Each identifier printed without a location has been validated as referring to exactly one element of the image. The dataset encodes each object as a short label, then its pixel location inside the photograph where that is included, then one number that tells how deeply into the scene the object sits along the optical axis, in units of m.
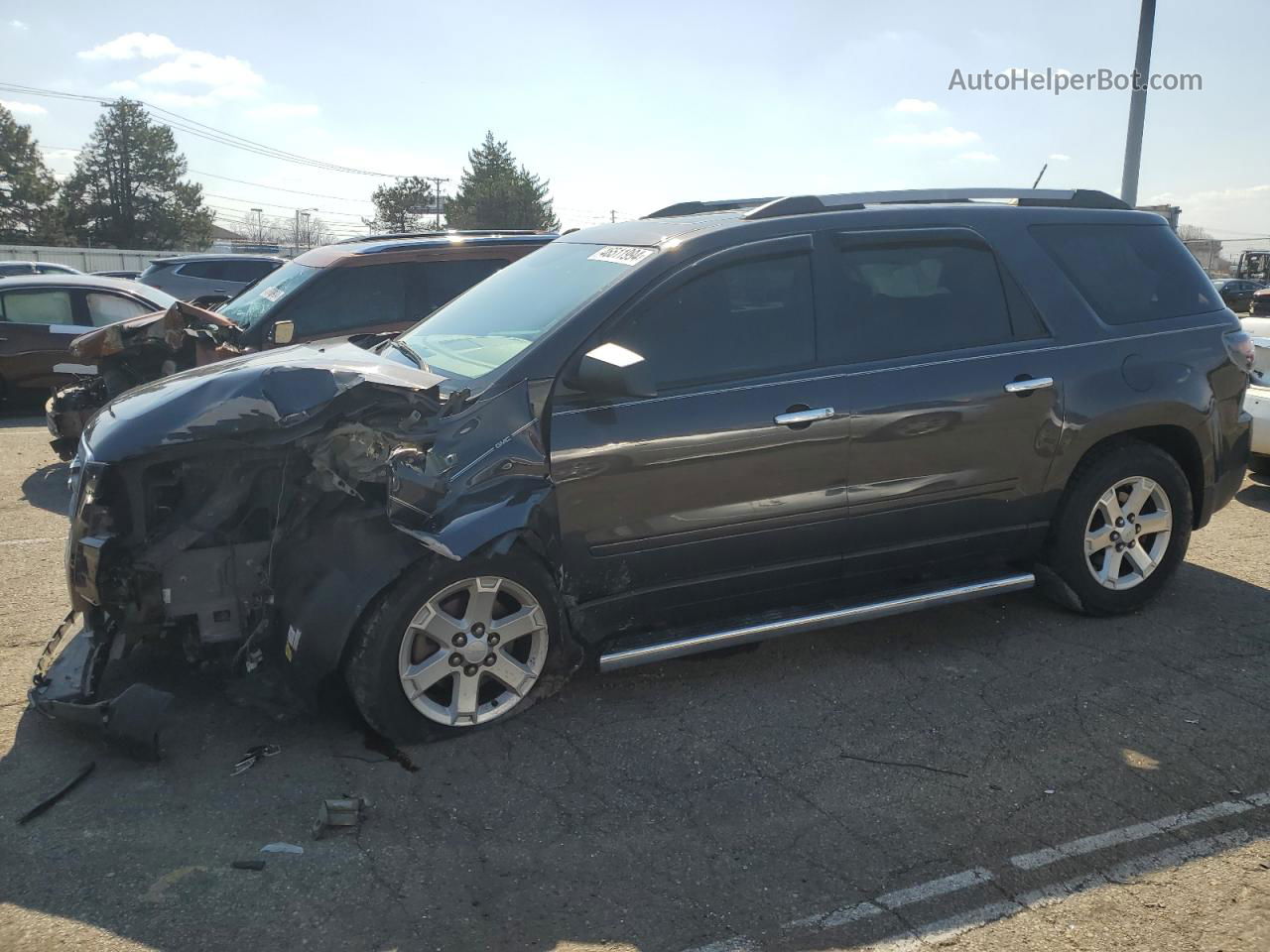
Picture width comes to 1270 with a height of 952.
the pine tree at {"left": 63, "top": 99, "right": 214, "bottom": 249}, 61.41
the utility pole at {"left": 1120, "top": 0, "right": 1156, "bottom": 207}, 12.98
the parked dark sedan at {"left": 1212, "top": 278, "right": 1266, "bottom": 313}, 31.62
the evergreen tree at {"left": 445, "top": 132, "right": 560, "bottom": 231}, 48.31
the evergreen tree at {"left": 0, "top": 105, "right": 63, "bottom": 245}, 58.16
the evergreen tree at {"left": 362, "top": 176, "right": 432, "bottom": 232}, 54.75
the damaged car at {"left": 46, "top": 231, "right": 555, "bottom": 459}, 7.47
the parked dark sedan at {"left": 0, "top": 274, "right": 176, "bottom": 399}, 11.50
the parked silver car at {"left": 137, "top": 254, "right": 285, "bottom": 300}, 19.09
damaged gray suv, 3.86
